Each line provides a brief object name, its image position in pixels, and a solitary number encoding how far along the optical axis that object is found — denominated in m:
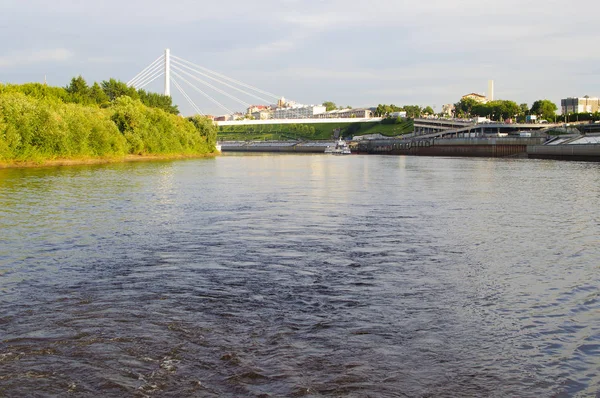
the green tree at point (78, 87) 92.00
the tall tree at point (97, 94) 94.12
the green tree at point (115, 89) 102.69
